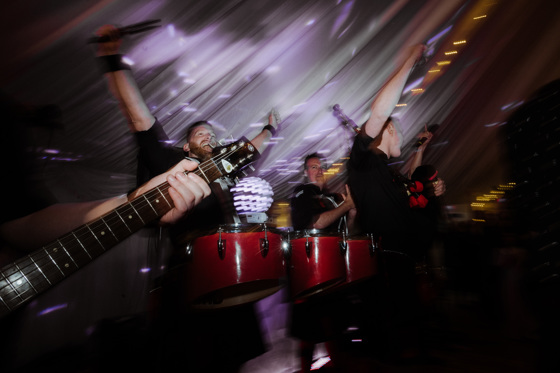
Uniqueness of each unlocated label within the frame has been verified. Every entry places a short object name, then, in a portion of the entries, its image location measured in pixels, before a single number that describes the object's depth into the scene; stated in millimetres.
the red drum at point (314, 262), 1830
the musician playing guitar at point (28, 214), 956
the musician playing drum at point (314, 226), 2145
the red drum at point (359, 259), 1961
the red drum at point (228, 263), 1427
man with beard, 1633
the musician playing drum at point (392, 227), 1907
